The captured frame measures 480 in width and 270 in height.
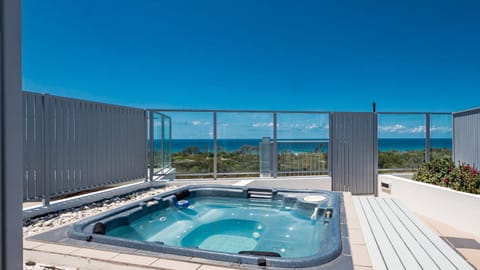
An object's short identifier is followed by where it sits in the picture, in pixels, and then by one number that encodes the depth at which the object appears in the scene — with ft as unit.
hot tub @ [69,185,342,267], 8.01
